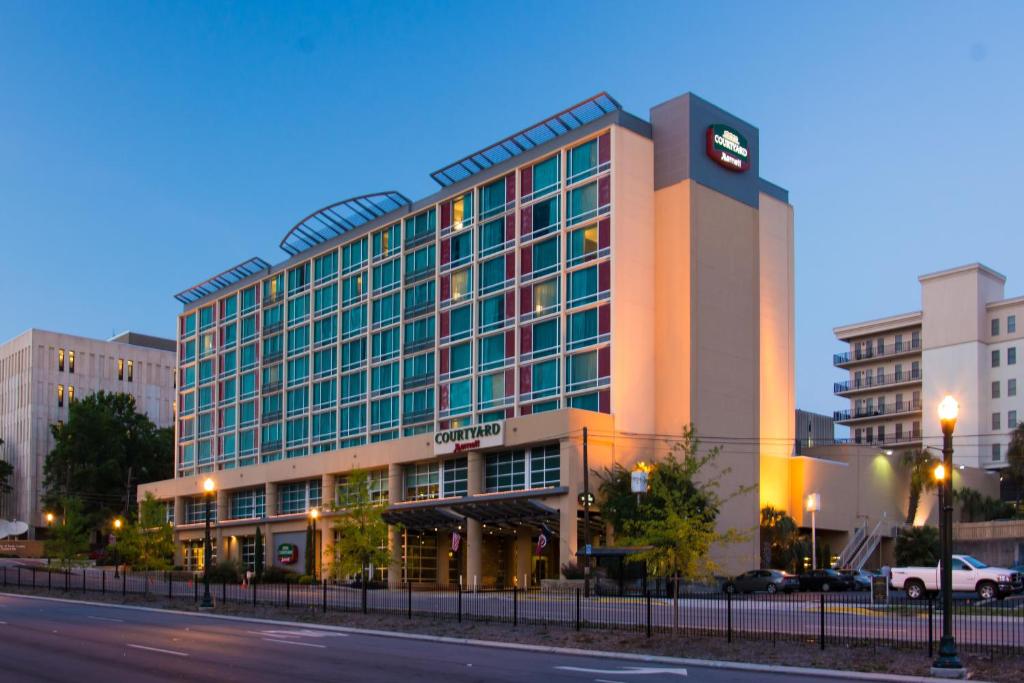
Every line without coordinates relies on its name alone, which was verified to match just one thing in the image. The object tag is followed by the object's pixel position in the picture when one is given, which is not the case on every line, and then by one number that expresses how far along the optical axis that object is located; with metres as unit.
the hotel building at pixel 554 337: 66.69
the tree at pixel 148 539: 77.44
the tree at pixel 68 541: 72.31
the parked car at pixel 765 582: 60.38
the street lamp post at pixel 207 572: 46.16
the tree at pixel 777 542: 70.31
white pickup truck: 44.47
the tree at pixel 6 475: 134.38
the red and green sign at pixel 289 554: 85.75
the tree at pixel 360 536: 46.96
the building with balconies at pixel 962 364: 99.06
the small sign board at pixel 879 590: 44.72
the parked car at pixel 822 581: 61.53
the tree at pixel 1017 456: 84.62
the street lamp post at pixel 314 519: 74.16
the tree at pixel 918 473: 80.31
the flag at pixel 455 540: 66.62
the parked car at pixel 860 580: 62.89
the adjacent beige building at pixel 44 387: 136.62
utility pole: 56.06
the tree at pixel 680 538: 31.84
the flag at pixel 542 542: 61.61
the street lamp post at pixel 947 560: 22.52
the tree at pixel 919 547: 71.56
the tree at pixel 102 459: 124.19
